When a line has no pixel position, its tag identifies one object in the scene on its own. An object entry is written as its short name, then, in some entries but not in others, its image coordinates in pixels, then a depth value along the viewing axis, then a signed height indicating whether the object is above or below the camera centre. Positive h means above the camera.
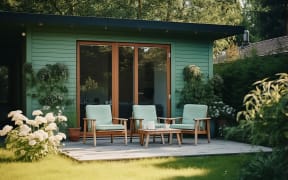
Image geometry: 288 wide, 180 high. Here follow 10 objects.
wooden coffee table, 8.53 -0.92
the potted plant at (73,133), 9.82 -1.08
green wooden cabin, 9.98 +0.76
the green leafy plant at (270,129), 4.36 -0.45
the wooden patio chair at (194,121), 9.23 -0.78
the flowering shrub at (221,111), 10.79 -0.64
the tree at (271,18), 21.55 +3.51
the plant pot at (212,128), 11.23 -1.10
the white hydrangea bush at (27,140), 6.88 -0.87
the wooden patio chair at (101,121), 8.91 -0.77
